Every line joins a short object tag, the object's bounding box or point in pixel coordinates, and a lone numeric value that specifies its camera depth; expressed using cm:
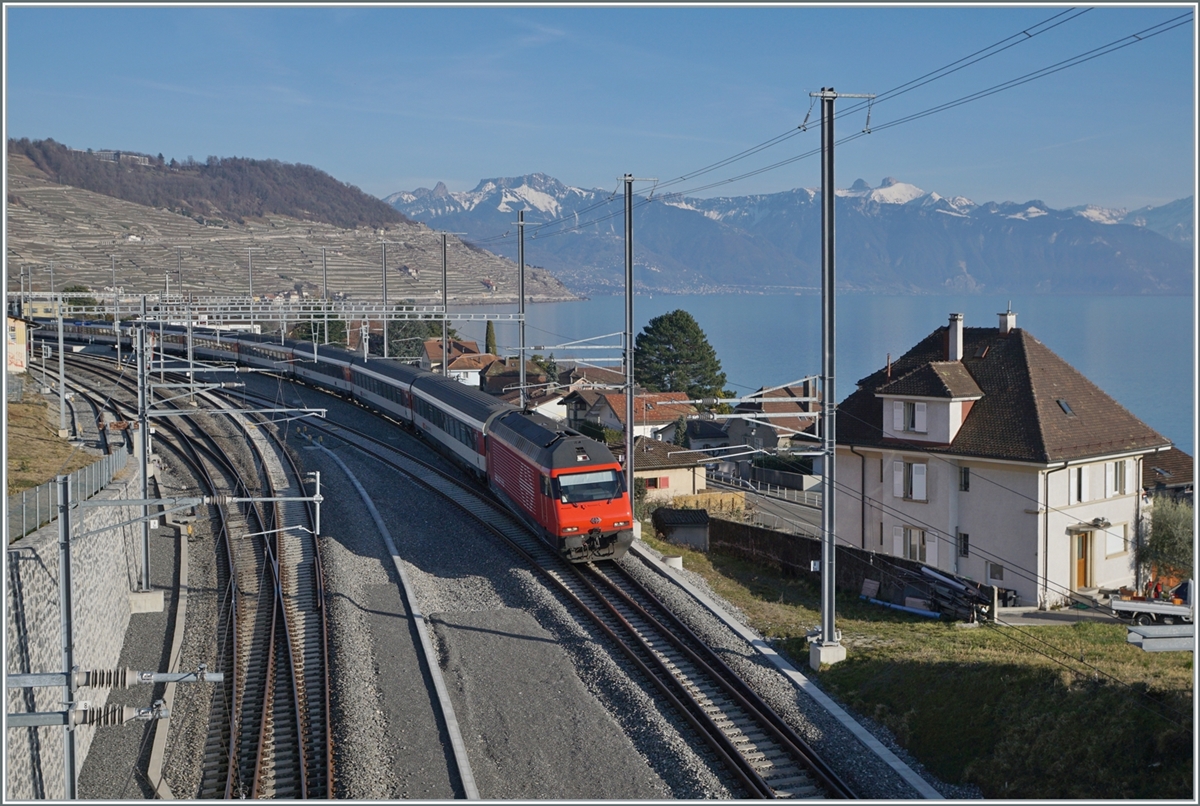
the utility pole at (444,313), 4631
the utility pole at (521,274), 3722
